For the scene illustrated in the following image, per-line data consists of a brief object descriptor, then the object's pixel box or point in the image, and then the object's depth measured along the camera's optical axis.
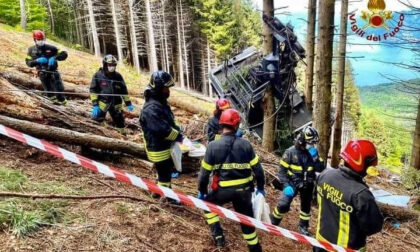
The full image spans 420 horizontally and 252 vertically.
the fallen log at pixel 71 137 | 5.44
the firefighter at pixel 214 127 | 6.77
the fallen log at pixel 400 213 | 7.45
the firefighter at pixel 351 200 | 3.20
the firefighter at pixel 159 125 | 4.91
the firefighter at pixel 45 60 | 8.18
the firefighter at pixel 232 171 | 4.11
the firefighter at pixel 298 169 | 5.68
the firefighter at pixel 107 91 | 7.40
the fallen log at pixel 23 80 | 8.95
